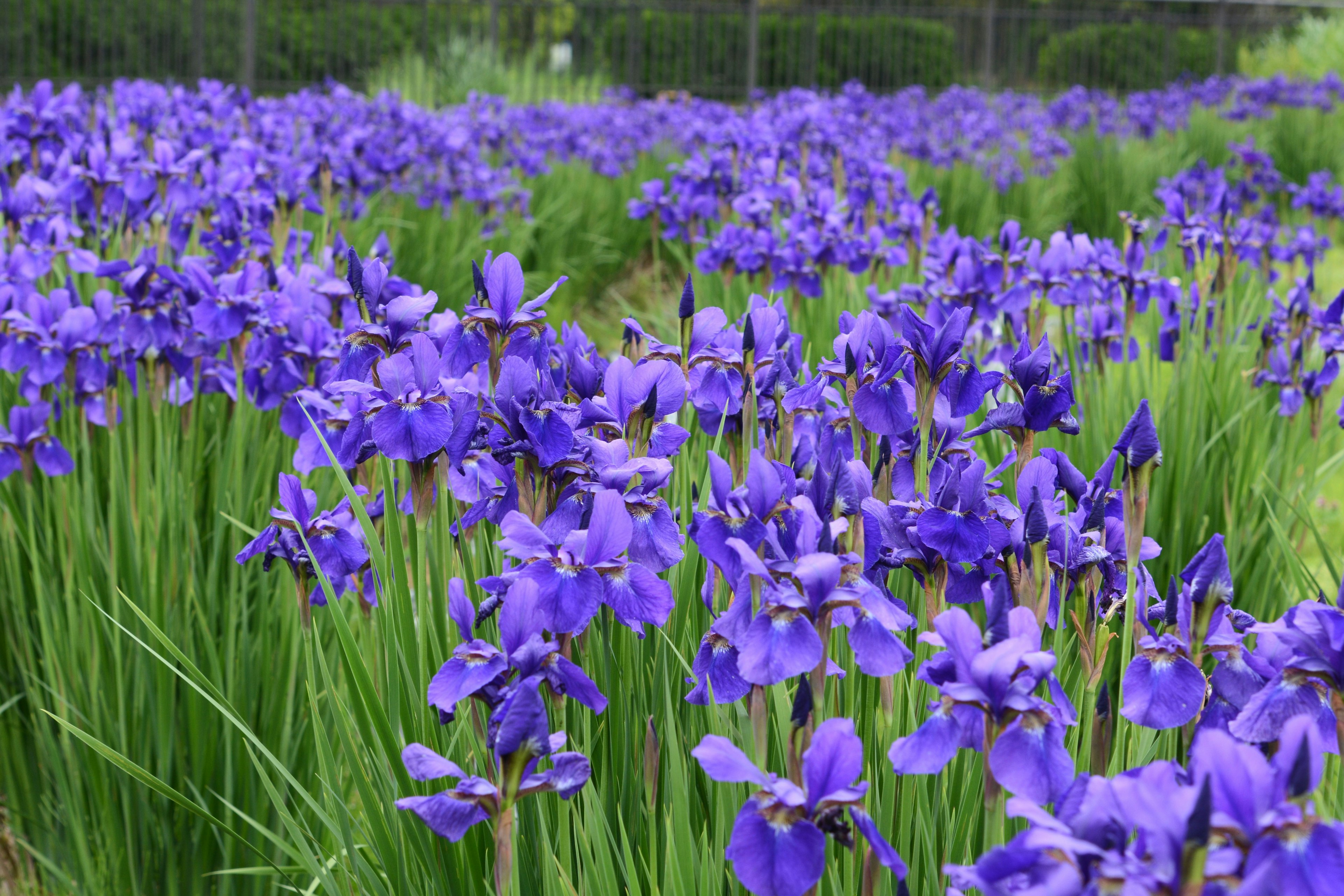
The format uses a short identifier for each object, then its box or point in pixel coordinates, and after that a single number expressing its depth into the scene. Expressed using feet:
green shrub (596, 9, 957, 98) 67.92
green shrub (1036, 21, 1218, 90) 75.31
